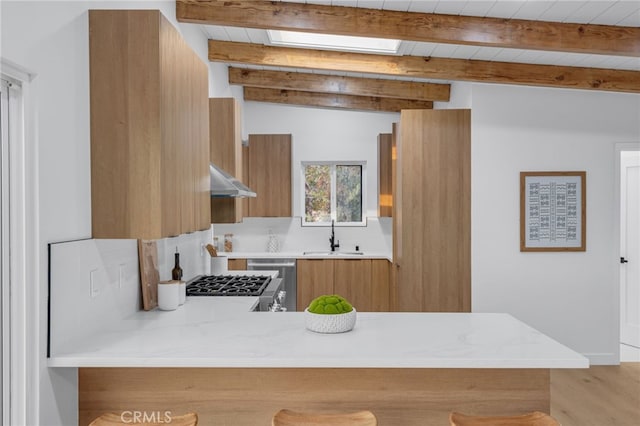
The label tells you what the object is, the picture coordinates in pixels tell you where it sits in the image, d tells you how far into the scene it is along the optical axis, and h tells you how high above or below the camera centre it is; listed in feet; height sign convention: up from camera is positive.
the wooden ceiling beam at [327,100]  19.74 +4.46
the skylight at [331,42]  13.71 +4.80
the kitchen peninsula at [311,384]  6.51 -2.51
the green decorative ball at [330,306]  7.13 -1.54
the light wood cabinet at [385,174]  19.58 +1.31
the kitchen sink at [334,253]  19.50 -2.01
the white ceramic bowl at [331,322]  7.04 -1.75
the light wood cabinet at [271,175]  19.89 +1.30
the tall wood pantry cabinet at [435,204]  14.89 +0.05
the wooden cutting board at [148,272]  9.00 -1.30
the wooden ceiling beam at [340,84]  16.99 +4.42
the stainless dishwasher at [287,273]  18.80 -2.68
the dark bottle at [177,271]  10.30 -1.42
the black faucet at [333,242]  20.58 -1.60
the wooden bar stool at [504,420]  5.74 -2.64
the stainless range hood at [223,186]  10.26 +0.44
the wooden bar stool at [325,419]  5.66 -2.60
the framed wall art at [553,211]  14.64 -0.18
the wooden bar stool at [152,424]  5.63 -2.60
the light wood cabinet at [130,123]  6.76 +1.20
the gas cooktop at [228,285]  10.57 -1.94
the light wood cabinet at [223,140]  12.82 +1.82
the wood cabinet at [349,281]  18.78 -3.00
